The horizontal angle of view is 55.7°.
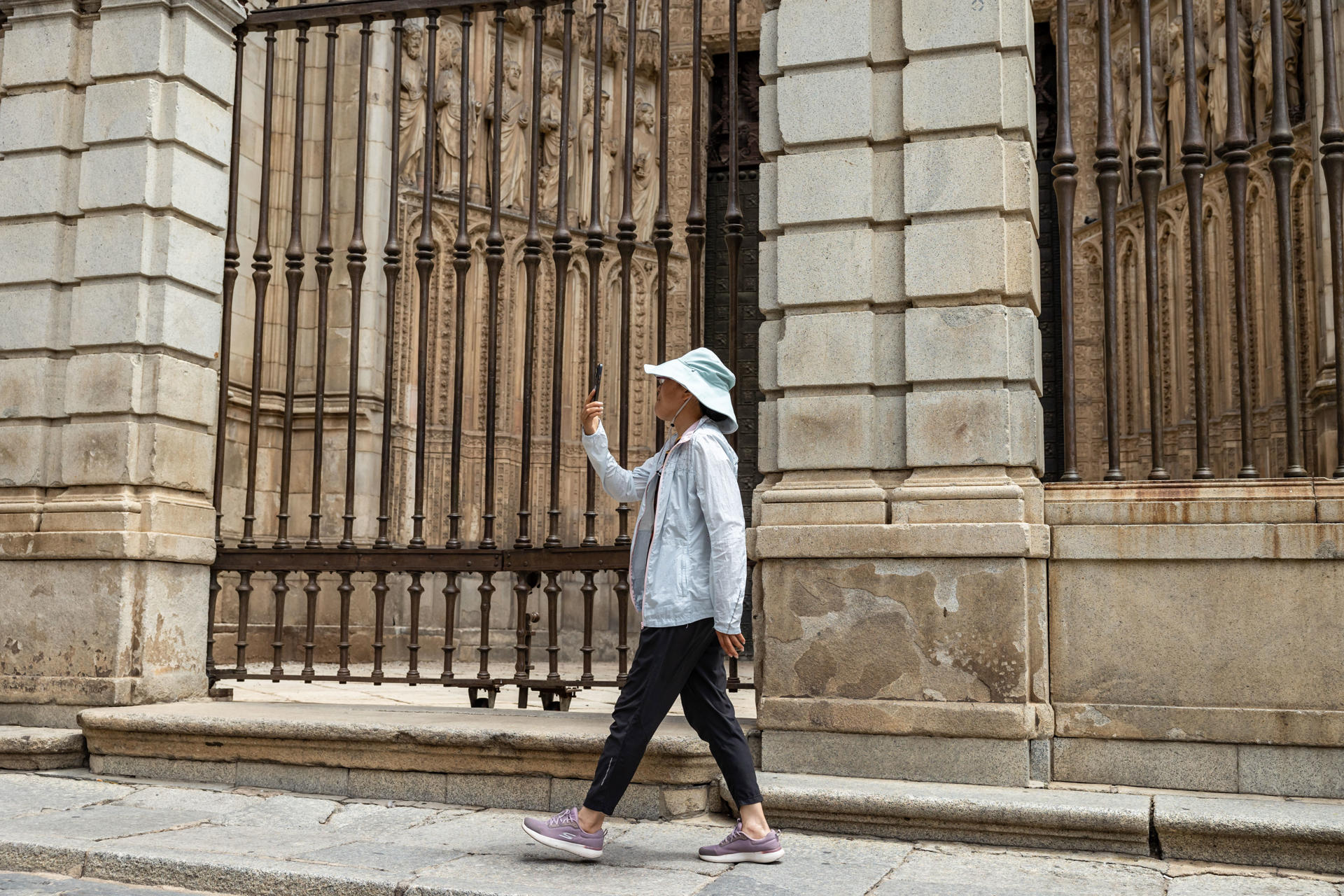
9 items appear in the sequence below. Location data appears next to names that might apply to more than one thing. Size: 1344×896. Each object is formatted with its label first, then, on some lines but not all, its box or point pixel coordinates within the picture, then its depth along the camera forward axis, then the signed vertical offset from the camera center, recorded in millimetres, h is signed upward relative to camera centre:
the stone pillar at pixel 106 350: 6379 +1132
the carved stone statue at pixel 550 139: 12602 +4294
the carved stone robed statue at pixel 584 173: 12742 +4008
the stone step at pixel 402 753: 5203 -796
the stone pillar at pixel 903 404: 5121 +734
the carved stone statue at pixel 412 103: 12234 +4514
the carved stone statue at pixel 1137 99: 11531 +4408
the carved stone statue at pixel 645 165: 13297 +4277
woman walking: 4395 -195
